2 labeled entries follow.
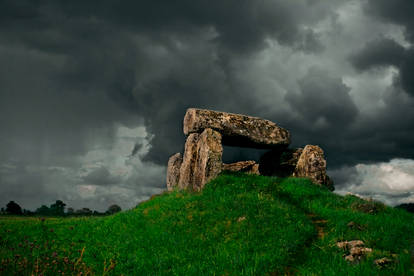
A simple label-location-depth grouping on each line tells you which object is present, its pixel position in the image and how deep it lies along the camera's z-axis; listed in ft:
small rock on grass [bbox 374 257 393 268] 29.66
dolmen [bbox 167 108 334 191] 61.52
